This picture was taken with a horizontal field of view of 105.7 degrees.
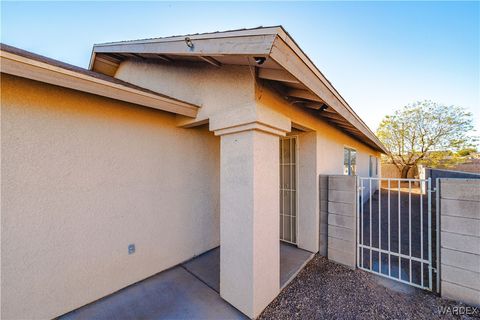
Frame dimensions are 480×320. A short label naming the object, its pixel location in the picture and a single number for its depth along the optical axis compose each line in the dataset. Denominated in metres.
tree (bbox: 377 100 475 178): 15.23
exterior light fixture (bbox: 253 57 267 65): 2.06
